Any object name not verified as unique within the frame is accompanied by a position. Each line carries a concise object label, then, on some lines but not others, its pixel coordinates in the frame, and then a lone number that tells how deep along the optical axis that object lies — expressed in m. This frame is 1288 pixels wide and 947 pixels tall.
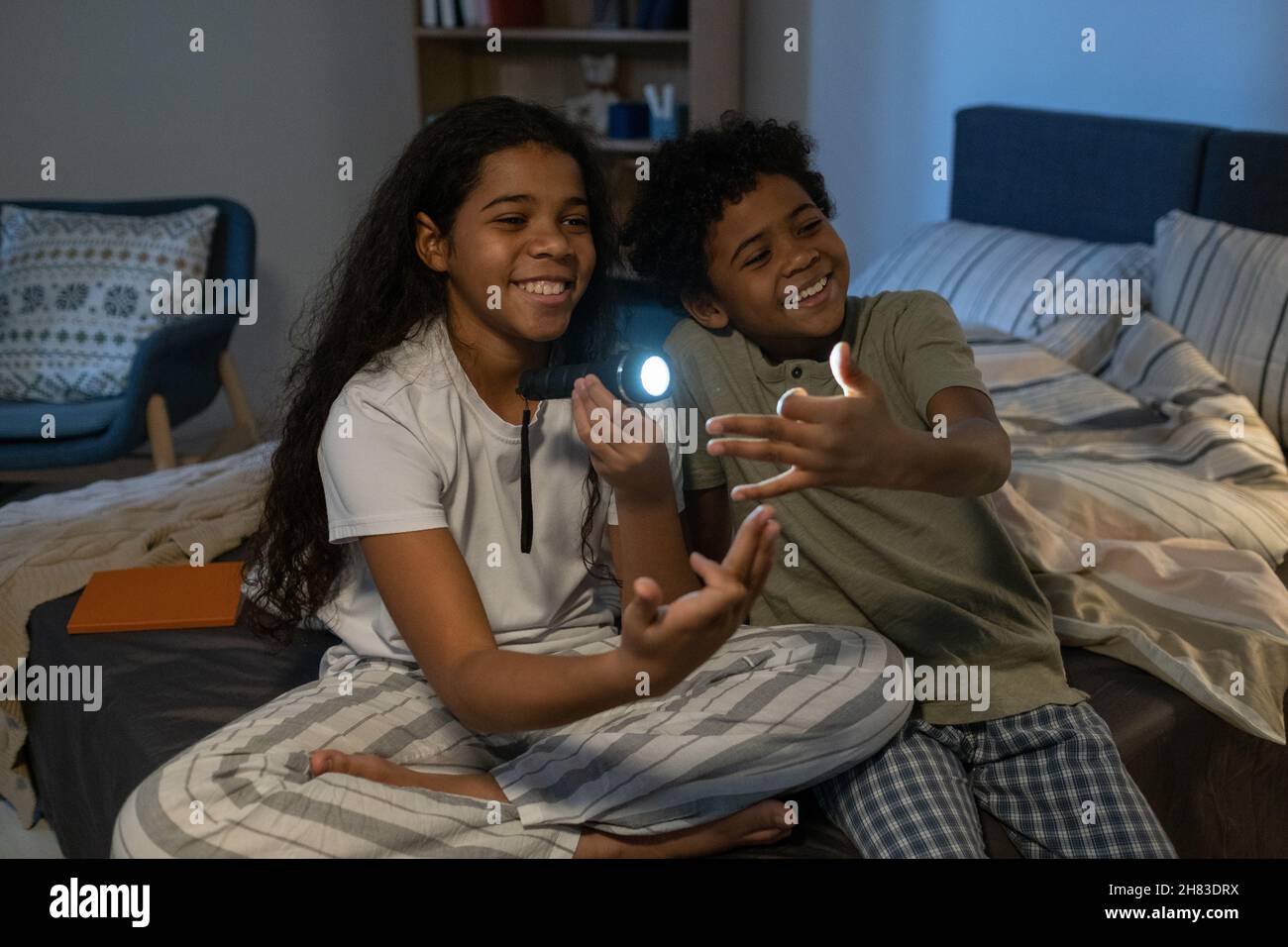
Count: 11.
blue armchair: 2.73
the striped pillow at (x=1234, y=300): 2.15
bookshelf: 3.42
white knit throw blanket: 1.67
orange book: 1.59
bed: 1.35
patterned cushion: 2.90
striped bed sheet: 1.47
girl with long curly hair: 1.08
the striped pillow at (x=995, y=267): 2.46
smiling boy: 1.20
